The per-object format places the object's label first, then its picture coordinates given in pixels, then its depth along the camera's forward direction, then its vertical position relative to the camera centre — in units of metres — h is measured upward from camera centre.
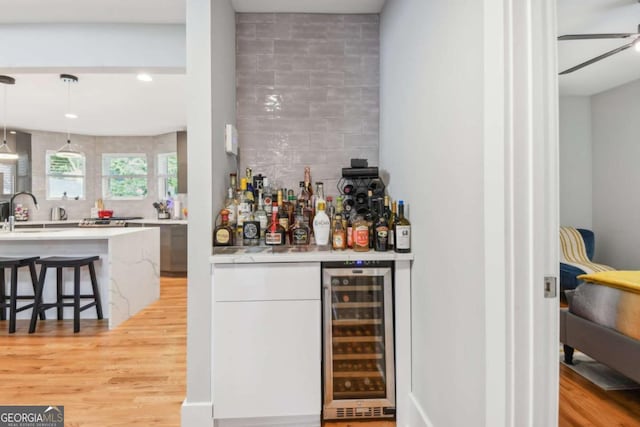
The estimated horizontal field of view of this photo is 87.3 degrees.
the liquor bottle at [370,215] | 1.91 -0.03
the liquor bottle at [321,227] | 1.93 -0.09
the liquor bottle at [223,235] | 1.81 -0.13
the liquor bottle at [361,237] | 1.80 -0.14
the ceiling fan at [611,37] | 2.26 +1.20
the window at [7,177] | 5.61 +0.60
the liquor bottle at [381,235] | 1.79 -0.13
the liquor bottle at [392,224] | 1.81 -0.08
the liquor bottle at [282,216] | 2.05 -0.03
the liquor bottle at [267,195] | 2.13 +0.10
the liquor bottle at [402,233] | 1.75 -0.12
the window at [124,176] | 6.32 +0.67
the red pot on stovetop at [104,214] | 5.99 -0.04
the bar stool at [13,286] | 3.05 -0.70
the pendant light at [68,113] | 3.54 +1.43
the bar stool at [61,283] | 3.03 -0.67
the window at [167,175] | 6.19 +0.68
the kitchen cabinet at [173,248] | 5.39 -0.59
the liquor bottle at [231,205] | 1.96 +0.04
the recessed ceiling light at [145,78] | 3.54 +1.45
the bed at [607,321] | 1.90 -0.71
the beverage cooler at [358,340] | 1.77 -0.70
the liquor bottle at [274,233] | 1.96 -0.13
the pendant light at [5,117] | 3.65 +1.44
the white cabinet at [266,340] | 1.72 -0.67
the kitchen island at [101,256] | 3.20 -0.45
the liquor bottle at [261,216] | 2.07 -0.03
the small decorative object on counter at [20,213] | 5.71 -0.01
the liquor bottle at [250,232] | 2.00 -0.12
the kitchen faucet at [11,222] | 3.70 -0.11
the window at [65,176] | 6.11 +0.67
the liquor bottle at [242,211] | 2.02 +0.00
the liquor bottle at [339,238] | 1.85 -0.15
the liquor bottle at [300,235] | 2.01 -0.15
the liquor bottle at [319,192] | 2.02 +0.11
